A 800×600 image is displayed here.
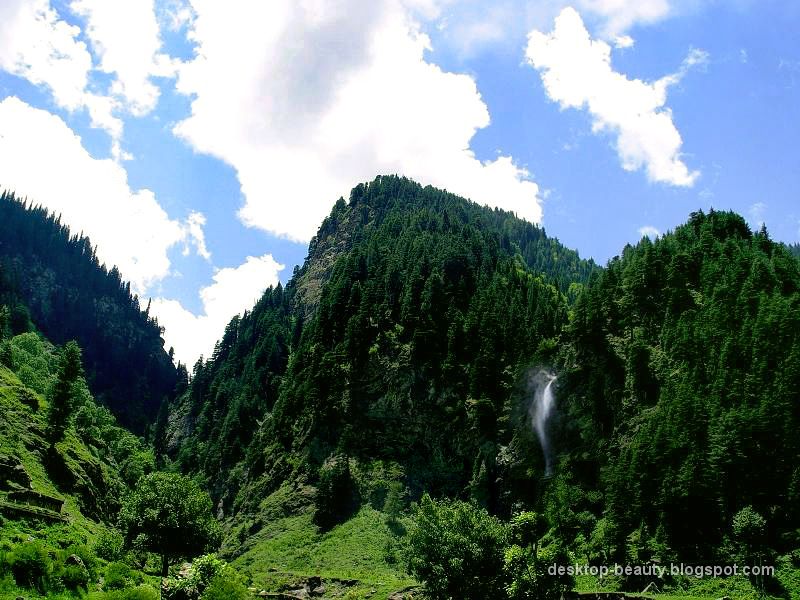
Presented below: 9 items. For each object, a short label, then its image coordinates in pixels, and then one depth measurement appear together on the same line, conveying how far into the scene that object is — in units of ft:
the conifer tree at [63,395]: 307.78
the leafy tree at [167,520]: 230.48
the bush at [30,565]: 135.95
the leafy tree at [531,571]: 189.16
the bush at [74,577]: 145.36
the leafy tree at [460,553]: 208.13
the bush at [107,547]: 200.44
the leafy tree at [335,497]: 390.42
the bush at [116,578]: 158.20
